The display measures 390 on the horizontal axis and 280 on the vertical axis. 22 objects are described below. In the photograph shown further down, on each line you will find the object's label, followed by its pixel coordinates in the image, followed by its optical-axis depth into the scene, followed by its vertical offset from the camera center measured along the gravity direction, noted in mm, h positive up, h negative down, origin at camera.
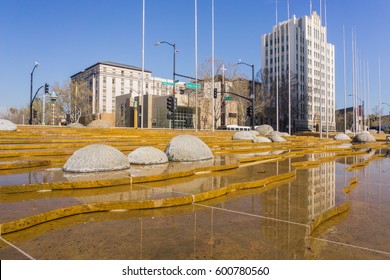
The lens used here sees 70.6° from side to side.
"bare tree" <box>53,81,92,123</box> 64125 +9118
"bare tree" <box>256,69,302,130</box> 74812 +10608
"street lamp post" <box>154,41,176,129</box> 29359 +8680
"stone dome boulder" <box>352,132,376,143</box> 25864 -161
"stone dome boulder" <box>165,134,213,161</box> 8141 -386
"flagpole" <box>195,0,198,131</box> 28488 +10306
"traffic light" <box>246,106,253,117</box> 30672 +2916
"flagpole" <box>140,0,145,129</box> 25098 +9699
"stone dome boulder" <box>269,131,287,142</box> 19675 -105
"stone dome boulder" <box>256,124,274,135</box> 27330 +757
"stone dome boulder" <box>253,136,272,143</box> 17275 -215
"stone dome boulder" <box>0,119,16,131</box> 13612 +591
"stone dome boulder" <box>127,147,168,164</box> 7282 -528
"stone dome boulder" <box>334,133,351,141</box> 29553 -69
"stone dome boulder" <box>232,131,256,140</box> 18020 +75
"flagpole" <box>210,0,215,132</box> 28894 +11646
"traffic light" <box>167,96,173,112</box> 27395 +3383
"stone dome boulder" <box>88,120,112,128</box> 27906 +1382
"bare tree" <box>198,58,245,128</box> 51688 +9191
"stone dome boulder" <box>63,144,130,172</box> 5801 -497
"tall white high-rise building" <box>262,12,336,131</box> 91375 +25552
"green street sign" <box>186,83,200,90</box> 30116 +5700
